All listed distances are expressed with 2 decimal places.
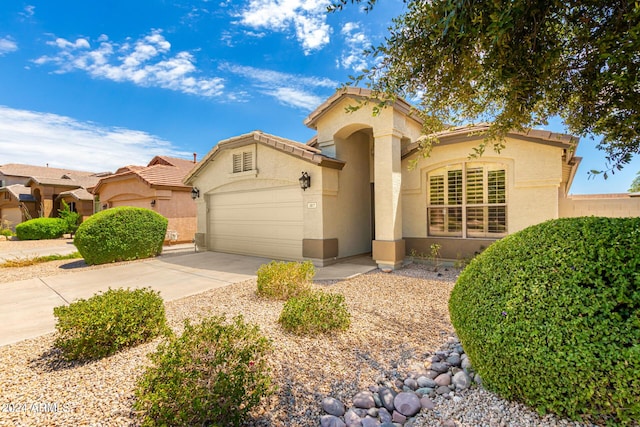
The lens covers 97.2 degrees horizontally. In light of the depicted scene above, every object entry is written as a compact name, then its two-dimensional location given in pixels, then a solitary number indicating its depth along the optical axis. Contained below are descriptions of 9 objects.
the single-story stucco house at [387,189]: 8.17
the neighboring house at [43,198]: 23.73
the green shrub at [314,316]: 4.29
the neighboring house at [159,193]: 15.95
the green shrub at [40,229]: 19.73
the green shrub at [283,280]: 5.95
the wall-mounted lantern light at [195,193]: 13.35
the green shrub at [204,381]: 2.29
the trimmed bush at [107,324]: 3.51
